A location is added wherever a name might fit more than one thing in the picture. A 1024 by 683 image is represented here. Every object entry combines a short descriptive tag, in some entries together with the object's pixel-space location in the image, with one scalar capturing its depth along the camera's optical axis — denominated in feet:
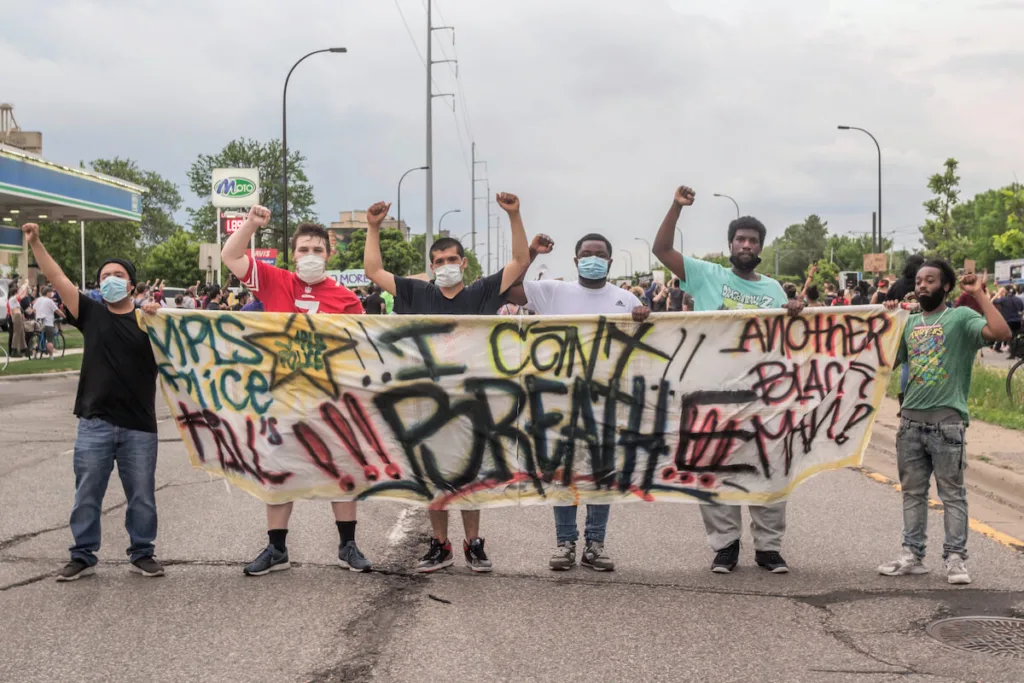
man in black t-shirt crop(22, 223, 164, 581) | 20.59
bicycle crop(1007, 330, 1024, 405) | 44.86
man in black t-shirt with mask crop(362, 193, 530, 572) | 21.40
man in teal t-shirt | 21.11
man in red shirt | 20.89
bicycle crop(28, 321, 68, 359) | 87.81
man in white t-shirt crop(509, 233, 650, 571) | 21.50
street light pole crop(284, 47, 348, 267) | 124.36
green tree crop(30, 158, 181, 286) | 259.80
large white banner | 21.54
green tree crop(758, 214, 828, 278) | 618.44
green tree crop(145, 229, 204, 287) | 348.38
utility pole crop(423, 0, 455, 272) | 140.56
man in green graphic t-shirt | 20.13
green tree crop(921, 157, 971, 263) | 206.49
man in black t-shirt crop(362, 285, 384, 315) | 73.51
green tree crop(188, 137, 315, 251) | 331.16
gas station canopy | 129.70
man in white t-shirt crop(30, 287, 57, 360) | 83.76
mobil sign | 171.12
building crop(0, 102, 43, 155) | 268.41
